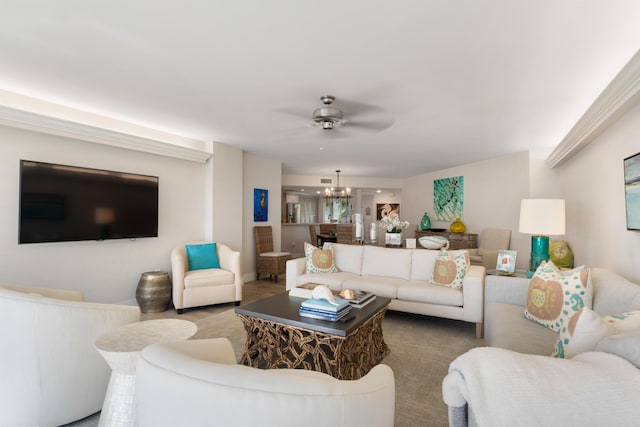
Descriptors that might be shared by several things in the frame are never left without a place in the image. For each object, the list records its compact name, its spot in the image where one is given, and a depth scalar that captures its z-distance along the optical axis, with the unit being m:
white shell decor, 2.41
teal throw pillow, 4.55
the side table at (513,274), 3.15
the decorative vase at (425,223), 7.50
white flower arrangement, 4.50
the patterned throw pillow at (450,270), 3.55
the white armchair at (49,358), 1.71
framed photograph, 3.20
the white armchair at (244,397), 0.75
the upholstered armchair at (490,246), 5.45
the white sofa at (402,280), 3.33
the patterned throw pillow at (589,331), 1.15
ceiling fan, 3.15
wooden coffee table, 2.22
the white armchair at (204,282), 4.05
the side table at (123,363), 1.59
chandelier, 9.17
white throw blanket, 0.82
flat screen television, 3.23
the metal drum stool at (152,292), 4.02
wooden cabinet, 6.24
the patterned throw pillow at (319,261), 4.30
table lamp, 3.16
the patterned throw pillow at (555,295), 2.00
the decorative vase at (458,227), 6.62
